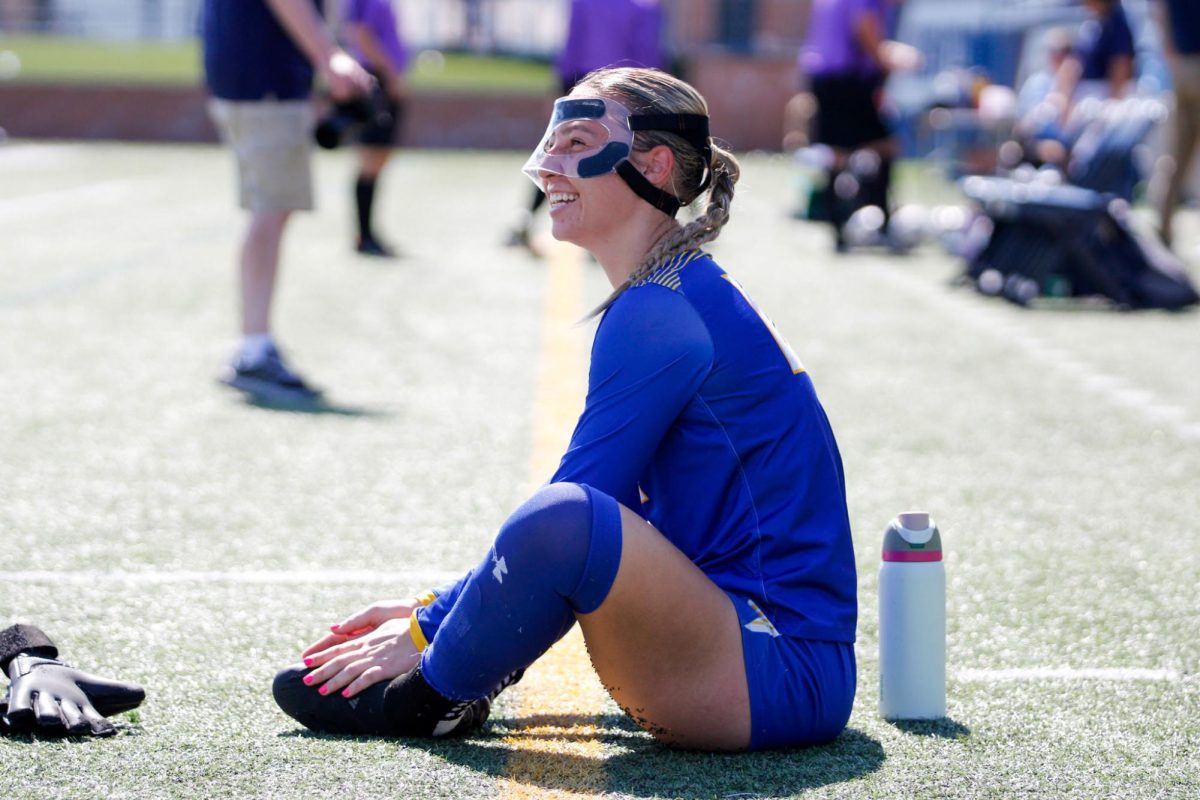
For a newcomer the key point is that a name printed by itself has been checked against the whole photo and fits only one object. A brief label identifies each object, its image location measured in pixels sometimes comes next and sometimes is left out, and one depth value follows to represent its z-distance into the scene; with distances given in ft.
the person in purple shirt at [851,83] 84.12
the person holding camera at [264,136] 44.83
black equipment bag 65.05
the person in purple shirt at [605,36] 80.69
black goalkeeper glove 19.74
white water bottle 20.86
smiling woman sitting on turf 18.53
